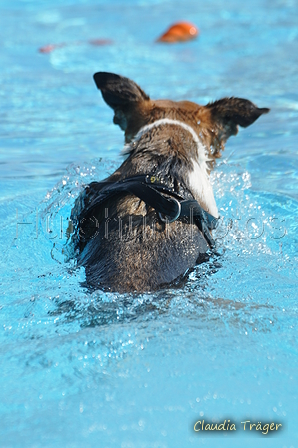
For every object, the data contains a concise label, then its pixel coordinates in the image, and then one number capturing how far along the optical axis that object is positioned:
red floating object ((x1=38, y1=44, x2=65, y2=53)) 10.03
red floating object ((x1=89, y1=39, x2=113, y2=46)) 10.50
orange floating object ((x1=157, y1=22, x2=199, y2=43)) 10.66
